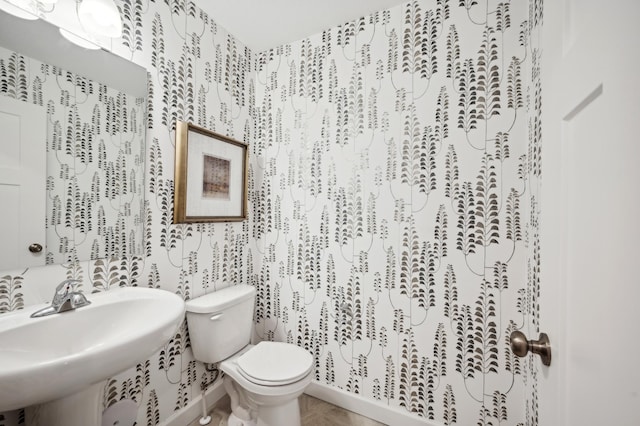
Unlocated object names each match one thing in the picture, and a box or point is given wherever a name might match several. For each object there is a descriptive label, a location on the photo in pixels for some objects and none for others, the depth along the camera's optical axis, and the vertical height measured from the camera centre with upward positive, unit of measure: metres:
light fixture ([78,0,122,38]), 1.09 +0.82
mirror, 0.95 +0.32
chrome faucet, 0.91 -0.34
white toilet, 1.27 -0.80
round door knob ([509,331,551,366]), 0.59 -0.31
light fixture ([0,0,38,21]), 0.91 +0.71
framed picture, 1.44 +0.21
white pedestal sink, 0.61 -0.41
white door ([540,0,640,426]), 0.32 +0.00
